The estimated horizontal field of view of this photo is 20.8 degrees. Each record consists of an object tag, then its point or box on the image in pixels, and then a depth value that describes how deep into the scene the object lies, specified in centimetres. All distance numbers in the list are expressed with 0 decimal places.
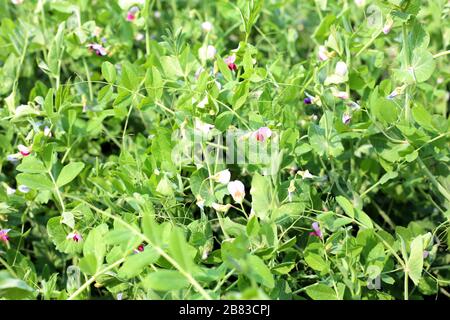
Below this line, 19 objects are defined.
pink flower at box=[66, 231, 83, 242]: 128
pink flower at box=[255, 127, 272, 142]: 127
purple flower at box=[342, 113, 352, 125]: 133
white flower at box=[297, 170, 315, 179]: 129
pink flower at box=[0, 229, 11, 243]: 133
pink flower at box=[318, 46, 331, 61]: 137
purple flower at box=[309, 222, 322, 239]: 126
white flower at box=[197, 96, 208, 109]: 127
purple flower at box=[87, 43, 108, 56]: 148
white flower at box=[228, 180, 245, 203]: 124
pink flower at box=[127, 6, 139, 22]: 155
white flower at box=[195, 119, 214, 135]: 126
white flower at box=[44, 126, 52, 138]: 134
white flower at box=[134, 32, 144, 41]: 161
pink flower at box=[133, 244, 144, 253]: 124
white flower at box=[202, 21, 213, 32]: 154
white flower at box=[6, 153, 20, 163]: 133
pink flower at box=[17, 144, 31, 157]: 132
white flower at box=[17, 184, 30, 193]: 136
